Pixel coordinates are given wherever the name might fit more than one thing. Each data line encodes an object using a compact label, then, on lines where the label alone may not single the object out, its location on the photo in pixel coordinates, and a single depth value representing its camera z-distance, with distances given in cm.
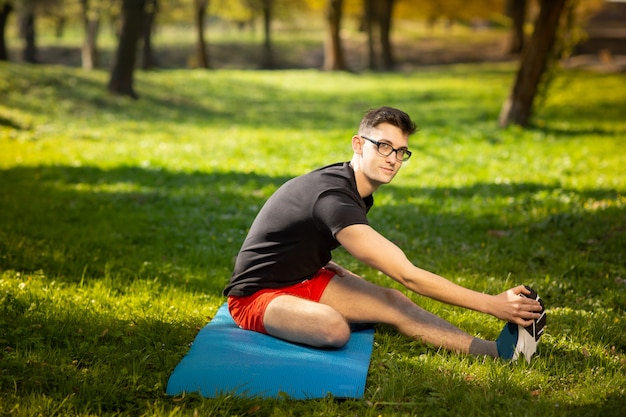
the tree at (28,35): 3312
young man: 470
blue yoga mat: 441
